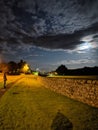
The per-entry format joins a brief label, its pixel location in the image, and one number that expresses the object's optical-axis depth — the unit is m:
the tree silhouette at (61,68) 60.68
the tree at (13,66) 60.38
